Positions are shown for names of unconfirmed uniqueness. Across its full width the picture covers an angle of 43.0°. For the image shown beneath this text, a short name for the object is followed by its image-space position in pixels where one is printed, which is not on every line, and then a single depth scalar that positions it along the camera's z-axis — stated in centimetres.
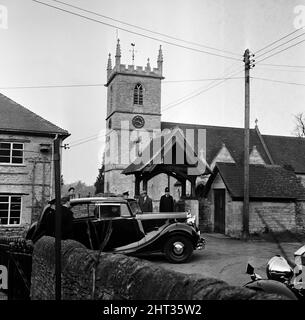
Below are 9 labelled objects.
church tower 4012
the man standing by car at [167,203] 1295
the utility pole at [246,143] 1552
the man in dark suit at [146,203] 1317
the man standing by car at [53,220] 871
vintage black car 969
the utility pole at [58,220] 402
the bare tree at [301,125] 5138
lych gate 1695
